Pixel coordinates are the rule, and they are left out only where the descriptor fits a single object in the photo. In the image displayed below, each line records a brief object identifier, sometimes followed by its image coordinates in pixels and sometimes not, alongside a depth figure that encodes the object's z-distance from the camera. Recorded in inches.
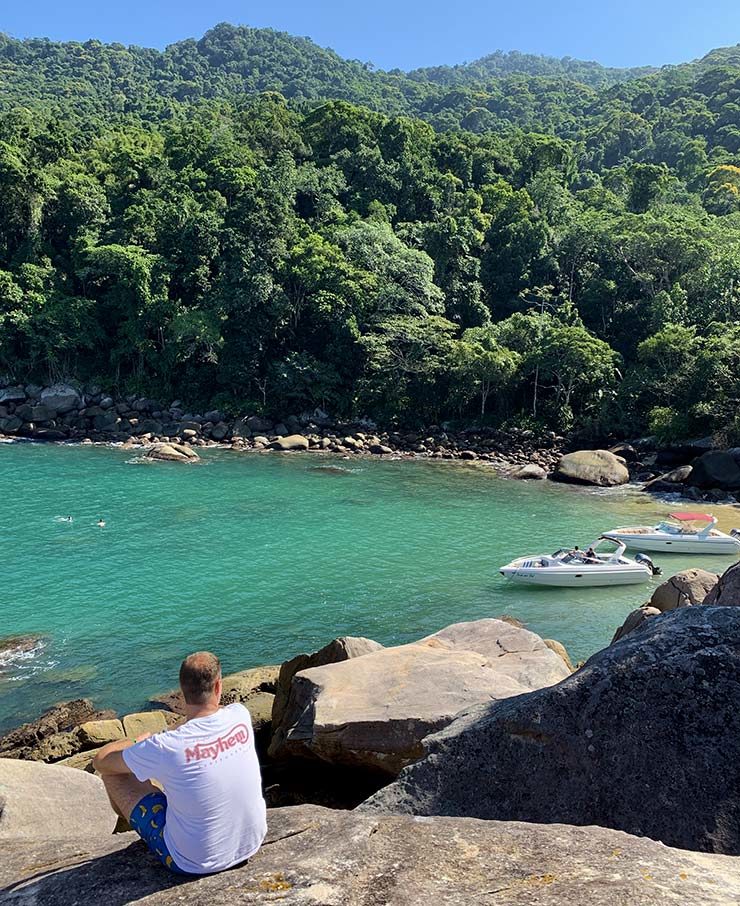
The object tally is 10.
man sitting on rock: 143.7
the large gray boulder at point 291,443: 1689.2
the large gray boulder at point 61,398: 1891.0
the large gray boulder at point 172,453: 1535.4
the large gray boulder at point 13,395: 1920.3
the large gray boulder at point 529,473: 1449.3
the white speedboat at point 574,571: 847.7
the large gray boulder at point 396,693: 329.7
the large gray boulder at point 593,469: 1403.8
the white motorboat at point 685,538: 979.9
